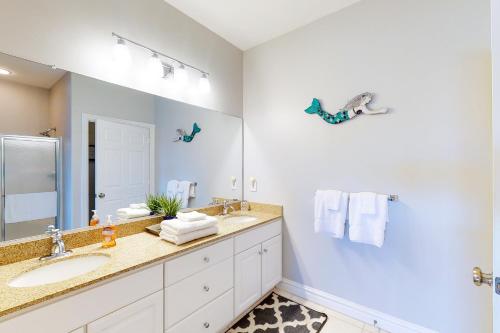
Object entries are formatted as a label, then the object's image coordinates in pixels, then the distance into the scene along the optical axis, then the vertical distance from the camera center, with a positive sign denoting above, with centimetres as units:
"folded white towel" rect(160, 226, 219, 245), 145 -45
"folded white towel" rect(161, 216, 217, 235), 146 -38
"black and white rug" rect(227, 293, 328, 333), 177 -124
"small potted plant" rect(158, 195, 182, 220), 188 -32
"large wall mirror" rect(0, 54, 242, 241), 127 +14
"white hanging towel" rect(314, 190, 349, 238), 186 -37
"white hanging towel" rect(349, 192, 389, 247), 166 -38
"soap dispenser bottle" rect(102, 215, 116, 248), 140 -41
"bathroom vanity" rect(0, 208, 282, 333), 91 -62
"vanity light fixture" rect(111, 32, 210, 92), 158 +81
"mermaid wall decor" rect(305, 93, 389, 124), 182 +47
